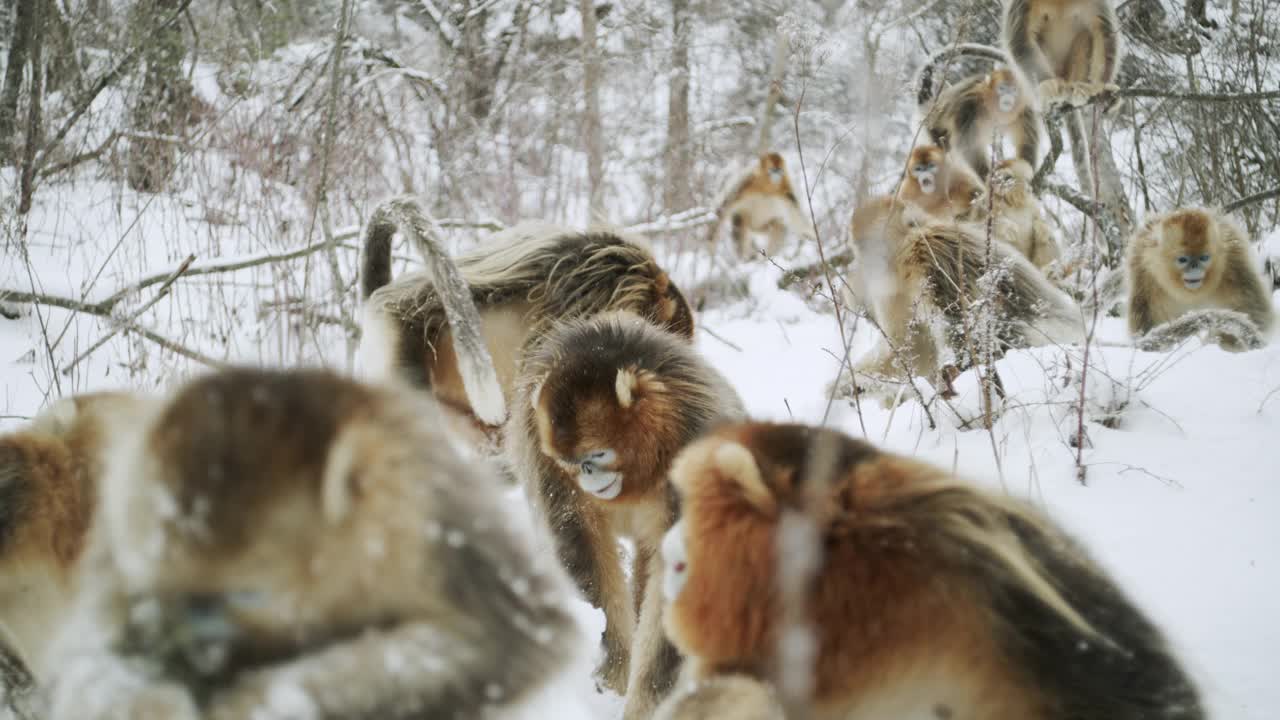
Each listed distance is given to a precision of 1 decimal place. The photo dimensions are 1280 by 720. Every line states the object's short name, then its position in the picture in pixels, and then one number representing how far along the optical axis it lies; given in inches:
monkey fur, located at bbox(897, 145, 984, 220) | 293.0
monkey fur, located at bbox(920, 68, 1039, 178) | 297.6
